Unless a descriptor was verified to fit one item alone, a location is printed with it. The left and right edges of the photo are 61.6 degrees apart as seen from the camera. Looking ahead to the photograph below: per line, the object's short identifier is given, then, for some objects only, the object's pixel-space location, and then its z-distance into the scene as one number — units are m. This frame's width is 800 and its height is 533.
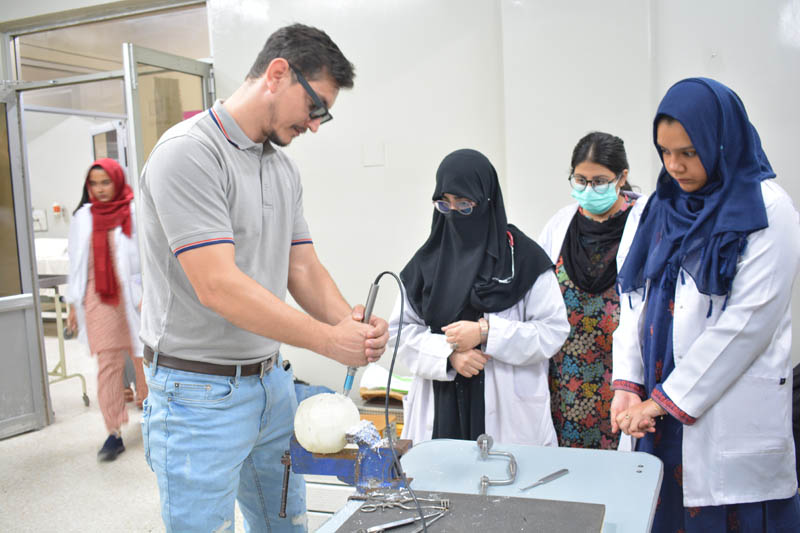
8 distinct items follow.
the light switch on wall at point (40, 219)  6.86
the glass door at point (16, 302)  3.88
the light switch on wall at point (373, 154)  3.64
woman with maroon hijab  3.47
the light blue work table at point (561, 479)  1.15
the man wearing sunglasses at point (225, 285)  1.22
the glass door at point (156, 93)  3.35
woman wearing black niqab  1.89
